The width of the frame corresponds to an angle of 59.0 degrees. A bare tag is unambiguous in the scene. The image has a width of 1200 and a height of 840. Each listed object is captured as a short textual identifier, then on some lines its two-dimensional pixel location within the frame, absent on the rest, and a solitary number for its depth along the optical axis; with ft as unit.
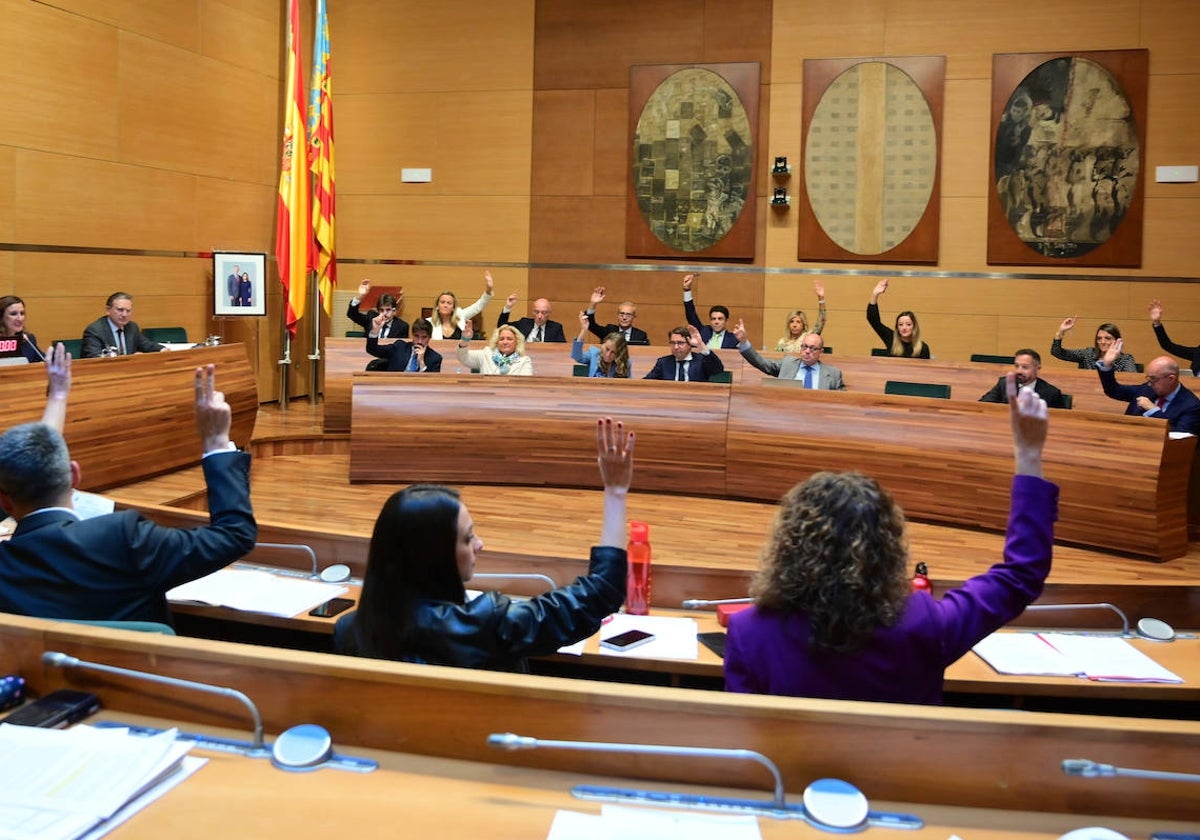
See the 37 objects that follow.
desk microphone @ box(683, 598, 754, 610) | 11.32
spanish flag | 33.50
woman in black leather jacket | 6.26
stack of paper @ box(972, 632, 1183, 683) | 9.32
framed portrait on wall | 32.04
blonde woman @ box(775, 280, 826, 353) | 29.17
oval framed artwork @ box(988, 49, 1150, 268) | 30.81
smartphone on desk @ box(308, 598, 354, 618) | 10.56
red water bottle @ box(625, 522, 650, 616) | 10.97
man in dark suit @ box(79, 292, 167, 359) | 24.59
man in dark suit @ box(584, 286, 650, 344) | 29.68
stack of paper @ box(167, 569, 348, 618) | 10.81
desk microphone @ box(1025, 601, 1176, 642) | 10.44
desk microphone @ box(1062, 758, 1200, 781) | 4.82
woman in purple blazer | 5.86
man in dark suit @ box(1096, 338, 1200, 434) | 18.28
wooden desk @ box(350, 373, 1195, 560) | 16.33
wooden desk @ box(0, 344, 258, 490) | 17.44
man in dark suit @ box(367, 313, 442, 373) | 24.09
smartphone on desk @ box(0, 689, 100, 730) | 5.49
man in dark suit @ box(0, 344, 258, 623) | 7.24
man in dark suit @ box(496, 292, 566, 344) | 30.42
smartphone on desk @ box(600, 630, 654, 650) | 9.70
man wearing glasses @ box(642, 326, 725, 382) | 22.94
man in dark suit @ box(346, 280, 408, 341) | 29.79
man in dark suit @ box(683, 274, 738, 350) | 29.40
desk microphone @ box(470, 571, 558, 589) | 11.61
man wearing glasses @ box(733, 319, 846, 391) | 22.53
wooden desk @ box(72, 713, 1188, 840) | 4.72
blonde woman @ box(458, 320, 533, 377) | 23.68
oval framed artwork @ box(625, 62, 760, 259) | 33.68
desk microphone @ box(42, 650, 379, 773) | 5.28
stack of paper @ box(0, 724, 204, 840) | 4.58
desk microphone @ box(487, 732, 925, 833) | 4.84
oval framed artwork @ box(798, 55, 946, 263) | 32.42
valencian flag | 34.37
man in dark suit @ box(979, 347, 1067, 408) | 20.88
